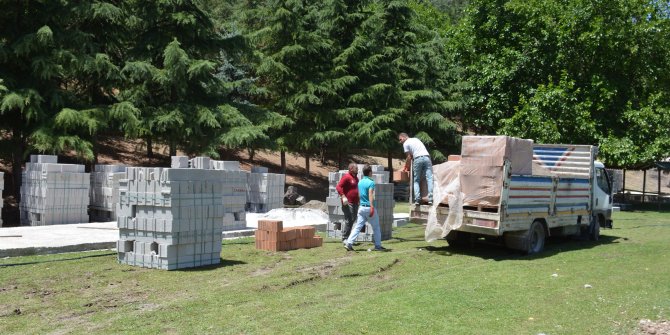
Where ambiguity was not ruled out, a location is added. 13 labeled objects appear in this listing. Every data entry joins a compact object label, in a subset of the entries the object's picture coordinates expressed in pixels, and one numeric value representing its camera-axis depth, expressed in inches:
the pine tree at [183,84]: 910.4
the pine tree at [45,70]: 749.3
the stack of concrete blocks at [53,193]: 626.2
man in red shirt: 539.8
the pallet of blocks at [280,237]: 508.7
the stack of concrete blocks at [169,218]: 414.0
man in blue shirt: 513.3
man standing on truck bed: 537.6
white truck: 481.4
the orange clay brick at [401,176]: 555.2
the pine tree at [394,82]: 1221.1
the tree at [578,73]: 1202.0
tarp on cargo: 491.2
